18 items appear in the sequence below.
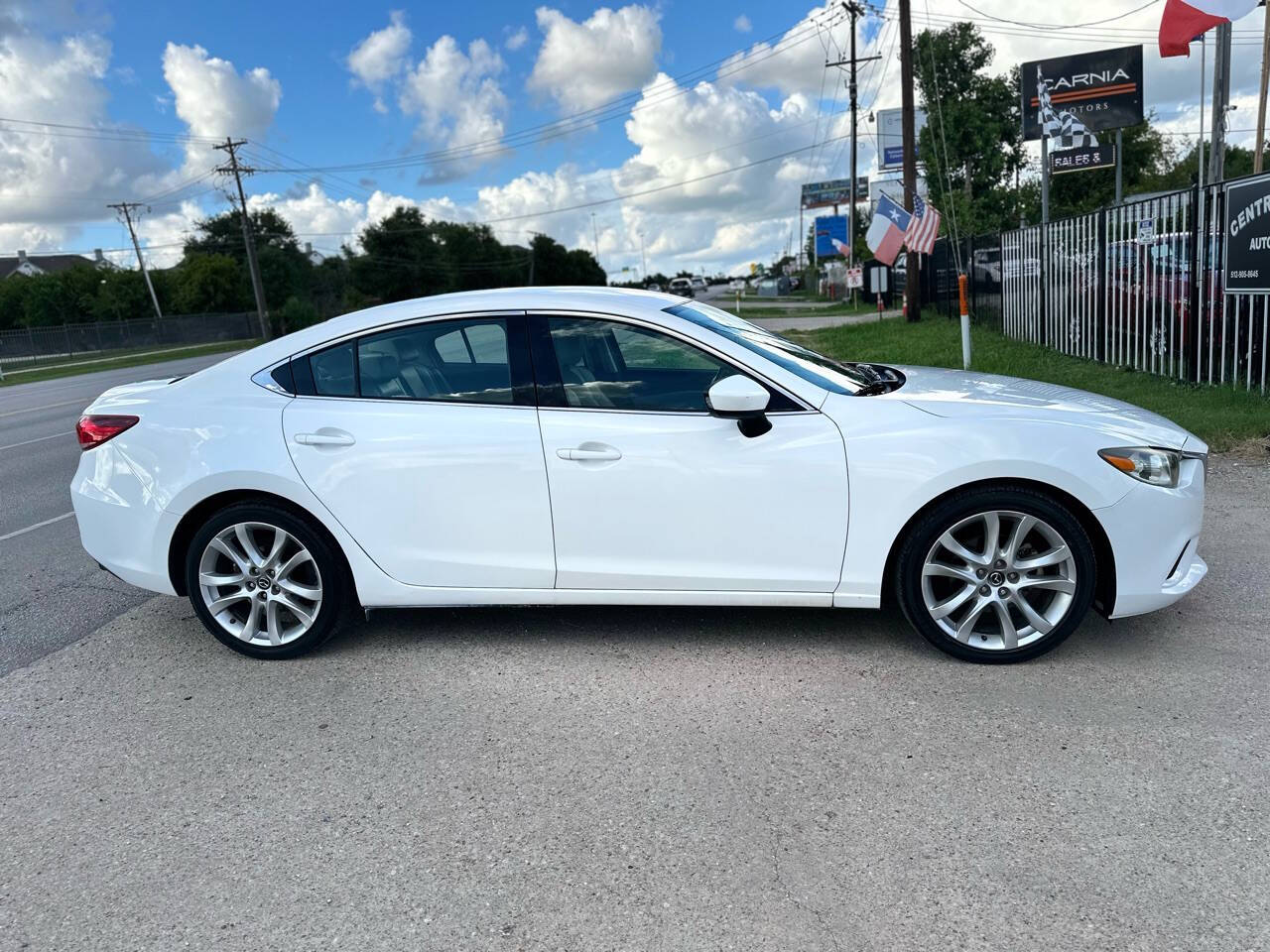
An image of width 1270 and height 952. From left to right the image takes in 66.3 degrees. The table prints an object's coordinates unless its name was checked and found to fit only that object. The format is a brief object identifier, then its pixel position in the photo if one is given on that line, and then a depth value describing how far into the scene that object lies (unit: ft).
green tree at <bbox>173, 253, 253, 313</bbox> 220.64
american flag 61.05
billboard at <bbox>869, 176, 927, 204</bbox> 187.28
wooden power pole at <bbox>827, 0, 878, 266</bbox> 135.42
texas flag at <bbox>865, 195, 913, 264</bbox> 61.87
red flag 34.86
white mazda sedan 12.64
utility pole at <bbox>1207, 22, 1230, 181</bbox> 36.27
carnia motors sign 58.75
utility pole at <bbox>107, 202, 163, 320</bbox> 215.92
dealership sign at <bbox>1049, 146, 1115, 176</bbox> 66.74
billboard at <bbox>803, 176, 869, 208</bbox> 376.48
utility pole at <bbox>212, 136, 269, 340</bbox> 175.11
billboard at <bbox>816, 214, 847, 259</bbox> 282.71
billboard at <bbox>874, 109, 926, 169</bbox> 203.72
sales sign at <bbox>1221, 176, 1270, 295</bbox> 28.22
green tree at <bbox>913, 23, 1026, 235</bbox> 143.43
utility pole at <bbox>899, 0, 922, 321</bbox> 79.71
